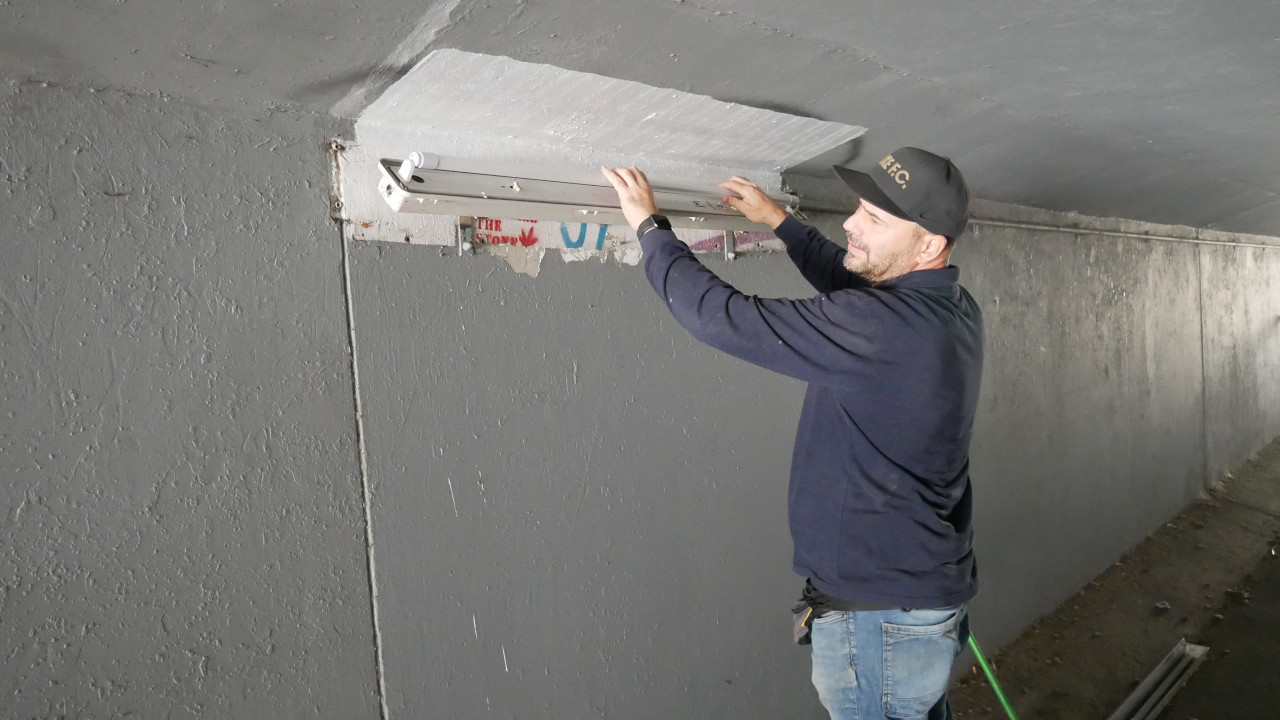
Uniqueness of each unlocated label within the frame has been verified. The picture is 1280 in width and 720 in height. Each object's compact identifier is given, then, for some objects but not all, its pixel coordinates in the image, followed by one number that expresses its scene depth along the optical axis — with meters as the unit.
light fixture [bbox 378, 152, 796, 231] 1.26
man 1.29
